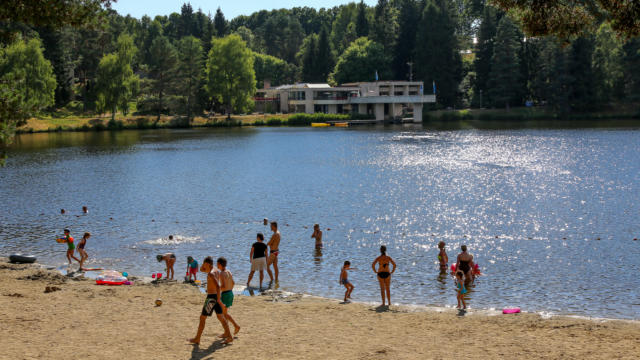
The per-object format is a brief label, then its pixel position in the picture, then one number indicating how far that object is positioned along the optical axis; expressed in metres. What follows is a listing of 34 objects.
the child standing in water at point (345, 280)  19.73
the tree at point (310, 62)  163.88
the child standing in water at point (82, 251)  24.14
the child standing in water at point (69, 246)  24.62
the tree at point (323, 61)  162.75
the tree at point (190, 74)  124.62
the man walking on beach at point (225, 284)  14.34
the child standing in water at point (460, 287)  19.33
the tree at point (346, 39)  186.25
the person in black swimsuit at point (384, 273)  18.95
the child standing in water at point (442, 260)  23.57
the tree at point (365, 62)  150.50
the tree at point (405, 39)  152.12
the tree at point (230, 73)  123.81
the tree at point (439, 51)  138.88
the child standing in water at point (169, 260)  22.62
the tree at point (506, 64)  128.75
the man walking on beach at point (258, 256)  21.31
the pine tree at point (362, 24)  175.25
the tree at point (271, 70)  179.25
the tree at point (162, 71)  120.75
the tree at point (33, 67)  99.12
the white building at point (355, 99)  136.25
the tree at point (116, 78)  112.62
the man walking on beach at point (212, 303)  14.01
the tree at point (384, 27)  158.38
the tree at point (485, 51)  138.12
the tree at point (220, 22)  174.75
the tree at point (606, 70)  119.31
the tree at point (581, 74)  117.12
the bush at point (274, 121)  130.25
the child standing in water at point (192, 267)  22.22
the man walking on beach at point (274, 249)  22.09
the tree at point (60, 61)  115.06
